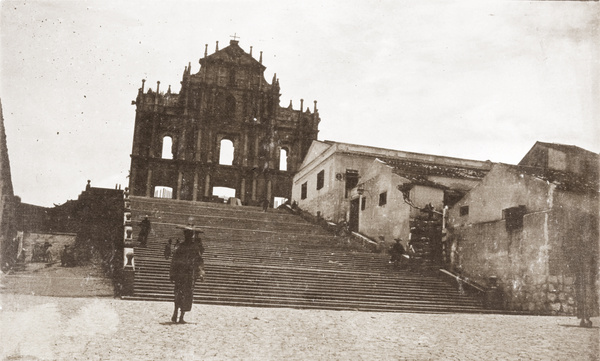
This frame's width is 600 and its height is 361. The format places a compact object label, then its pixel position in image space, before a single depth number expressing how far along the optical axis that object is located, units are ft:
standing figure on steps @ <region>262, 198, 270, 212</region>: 95.92
